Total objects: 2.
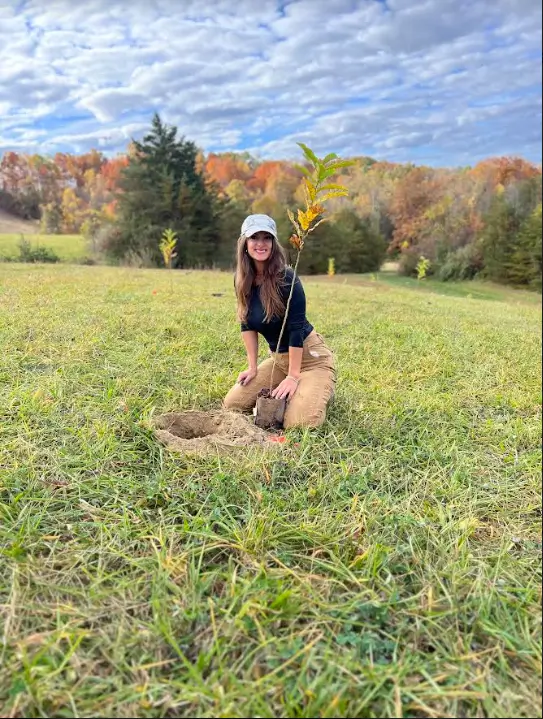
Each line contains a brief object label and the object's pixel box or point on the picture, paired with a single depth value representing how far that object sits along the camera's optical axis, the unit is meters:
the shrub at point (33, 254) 17.00
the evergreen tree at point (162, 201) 21.33
